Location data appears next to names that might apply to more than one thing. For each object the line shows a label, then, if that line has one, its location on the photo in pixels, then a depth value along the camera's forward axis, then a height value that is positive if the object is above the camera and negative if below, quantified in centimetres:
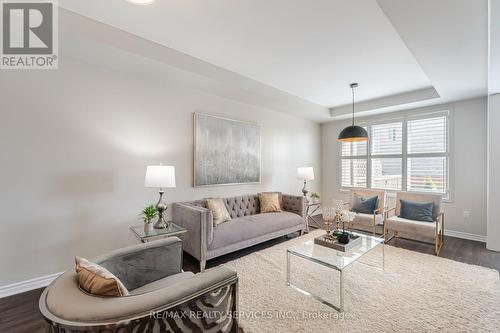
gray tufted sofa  296 -92
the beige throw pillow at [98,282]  117 -62
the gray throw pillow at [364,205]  455 -79
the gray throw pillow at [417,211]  388 -77
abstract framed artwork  387 +28
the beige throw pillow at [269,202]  441 -72
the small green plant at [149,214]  273 -59
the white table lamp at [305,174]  479 -16
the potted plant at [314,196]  497 -76
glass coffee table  226 -100
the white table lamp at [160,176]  272 -13
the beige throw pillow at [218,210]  352 -71
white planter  271 -76
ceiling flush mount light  192 +141
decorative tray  266 -93
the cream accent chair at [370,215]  418 -93
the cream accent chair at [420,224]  356 -94
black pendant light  367 +53
